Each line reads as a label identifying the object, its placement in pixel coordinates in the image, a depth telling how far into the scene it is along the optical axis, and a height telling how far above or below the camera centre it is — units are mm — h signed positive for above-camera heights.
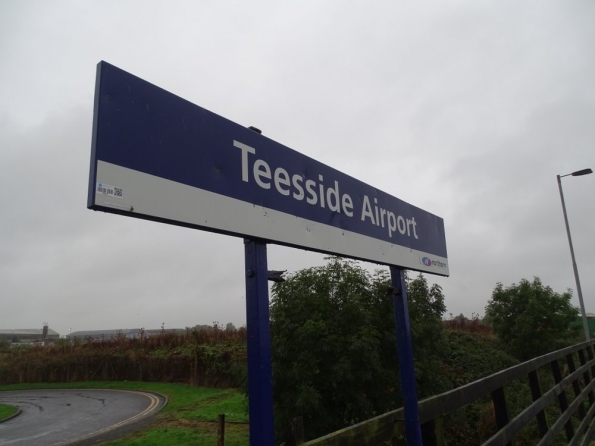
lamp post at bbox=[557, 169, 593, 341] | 16303 +2402
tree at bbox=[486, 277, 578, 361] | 18297 -10
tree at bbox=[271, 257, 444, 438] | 6379 -276
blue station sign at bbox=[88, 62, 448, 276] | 1603 +679
